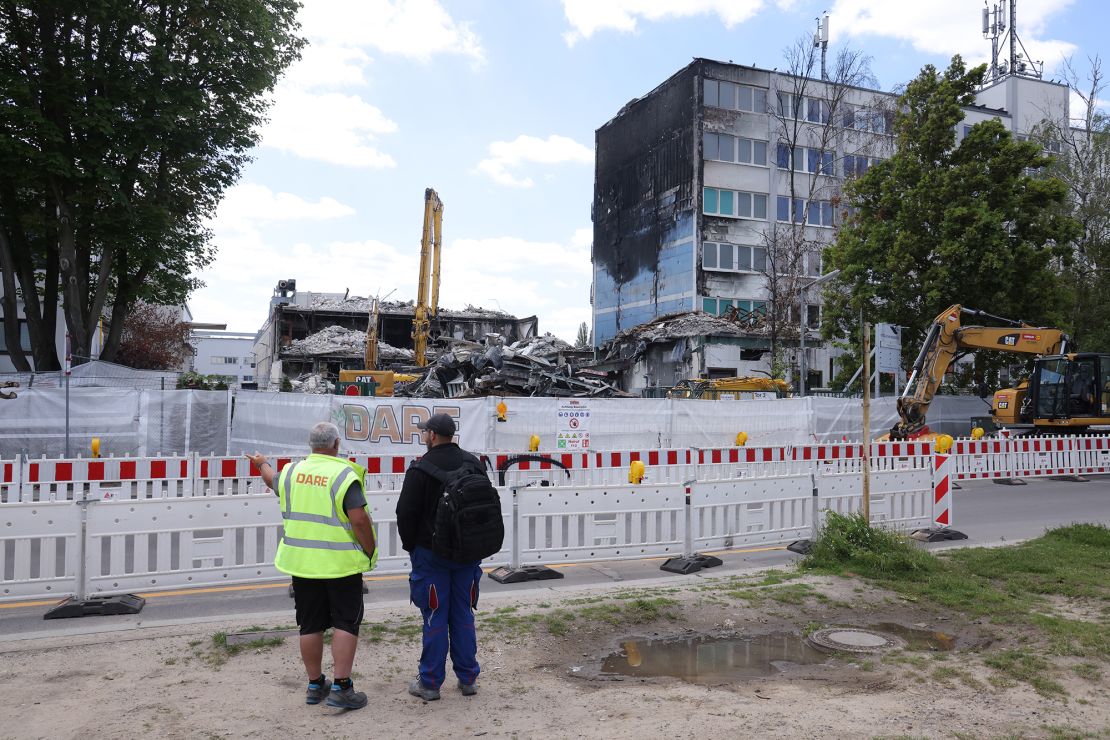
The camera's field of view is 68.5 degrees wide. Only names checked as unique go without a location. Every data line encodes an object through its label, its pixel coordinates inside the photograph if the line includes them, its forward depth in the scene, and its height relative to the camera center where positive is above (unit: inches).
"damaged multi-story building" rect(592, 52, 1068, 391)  1627.7 +429.3
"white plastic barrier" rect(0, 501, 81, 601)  279.9 -55.9
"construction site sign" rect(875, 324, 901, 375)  853.8 +58.2
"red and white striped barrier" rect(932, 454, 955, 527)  443.8 -45.8
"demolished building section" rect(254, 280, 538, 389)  2062.0 +193.6
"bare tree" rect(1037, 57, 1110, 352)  1337.4 +320.0
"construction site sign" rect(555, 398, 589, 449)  713.6 -23.9
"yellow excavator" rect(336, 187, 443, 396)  1133.7 +138.4
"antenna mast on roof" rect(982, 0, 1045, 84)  1990.7 +902.6
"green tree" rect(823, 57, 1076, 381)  1086.4 +248.0
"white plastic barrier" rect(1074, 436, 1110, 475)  795.4 -47.5
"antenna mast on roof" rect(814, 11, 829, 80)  1839.3 +839.6
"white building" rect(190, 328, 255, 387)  3878.0 +178.8
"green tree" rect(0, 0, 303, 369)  842.8 +282.5
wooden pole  354.0 -20.1
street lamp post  1077.1 +92.1
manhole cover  245.0 -73.0
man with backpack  193.2 -34.8
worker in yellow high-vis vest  189.6 -38.3
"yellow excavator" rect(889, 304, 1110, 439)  858.8 +36.7
